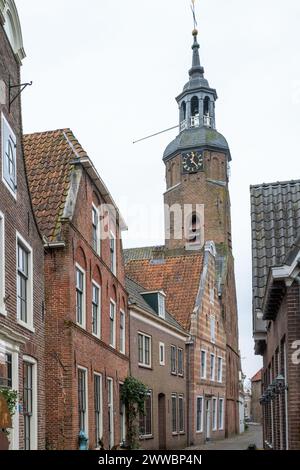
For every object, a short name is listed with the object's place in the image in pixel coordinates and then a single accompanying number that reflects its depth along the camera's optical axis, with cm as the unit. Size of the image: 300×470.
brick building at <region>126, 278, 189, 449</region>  2878
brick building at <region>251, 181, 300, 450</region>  1234
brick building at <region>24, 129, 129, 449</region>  1883
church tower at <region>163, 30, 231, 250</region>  6100
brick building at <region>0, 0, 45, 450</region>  1431
